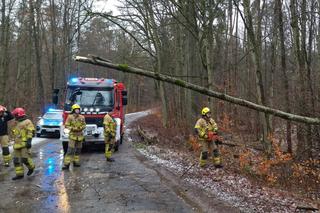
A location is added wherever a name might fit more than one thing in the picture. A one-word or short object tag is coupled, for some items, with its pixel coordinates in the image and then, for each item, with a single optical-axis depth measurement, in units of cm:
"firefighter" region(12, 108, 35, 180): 1038
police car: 2195
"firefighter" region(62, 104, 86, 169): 1216
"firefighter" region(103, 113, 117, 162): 1338
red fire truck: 1509
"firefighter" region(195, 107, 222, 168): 1174
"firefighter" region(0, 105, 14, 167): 1213
